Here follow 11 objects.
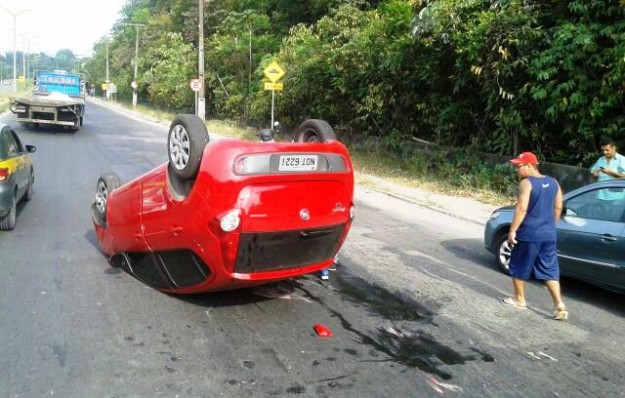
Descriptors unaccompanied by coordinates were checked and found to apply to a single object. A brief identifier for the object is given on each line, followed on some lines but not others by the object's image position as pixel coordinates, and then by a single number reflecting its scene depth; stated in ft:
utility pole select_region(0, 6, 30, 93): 194.33
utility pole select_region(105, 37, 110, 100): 289.02
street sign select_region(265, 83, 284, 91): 70.39
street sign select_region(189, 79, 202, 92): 106.01
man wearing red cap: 17.95
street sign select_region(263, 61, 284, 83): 70.08
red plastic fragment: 15.52
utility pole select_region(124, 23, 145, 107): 191.01
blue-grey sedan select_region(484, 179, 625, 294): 19.17
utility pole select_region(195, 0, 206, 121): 106.11
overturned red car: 14.65
